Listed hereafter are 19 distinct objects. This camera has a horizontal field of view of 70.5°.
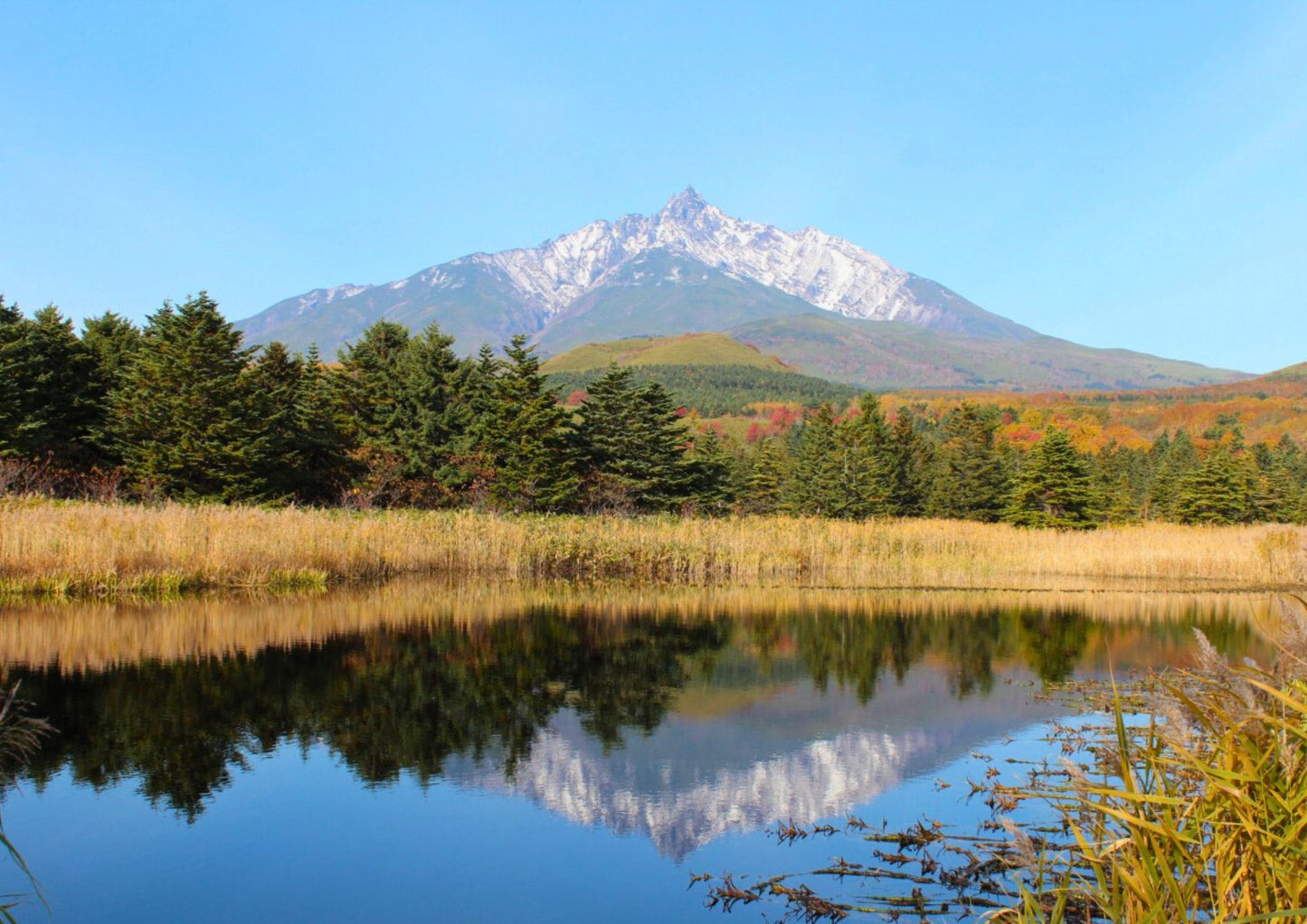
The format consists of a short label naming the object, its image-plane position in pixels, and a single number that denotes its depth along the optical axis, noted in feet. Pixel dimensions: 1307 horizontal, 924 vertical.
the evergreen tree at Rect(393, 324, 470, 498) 128.47
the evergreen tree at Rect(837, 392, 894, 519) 181.37
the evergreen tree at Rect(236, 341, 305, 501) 103.14
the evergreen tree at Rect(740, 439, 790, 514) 221.46
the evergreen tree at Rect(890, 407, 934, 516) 202.59
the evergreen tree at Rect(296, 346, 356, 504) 116.16
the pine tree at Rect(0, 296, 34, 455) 94.53
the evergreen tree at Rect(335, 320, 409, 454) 131.54
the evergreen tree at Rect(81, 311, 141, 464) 107.76
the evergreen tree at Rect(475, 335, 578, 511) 122.31
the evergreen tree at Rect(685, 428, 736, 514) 147.02
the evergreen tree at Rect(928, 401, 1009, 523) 186.80
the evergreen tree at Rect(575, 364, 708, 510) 133.08
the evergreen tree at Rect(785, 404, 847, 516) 184.85
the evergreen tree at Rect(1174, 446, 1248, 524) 167.12
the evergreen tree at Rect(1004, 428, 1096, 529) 151.23
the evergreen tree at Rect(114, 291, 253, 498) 100.68
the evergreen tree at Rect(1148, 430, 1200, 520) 189.57
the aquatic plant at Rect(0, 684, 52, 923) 13.15
